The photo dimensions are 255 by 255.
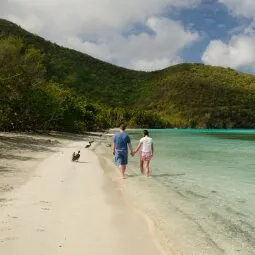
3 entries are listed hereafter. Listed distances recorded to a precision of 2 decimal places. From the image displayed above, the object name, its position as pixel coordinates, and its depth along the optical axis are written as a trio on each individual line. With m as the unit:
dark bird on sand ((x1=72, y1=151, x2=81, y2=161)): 14.04
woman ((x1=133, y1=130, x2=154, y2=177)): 11.46
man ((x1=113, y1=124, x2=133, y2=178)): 10.48
